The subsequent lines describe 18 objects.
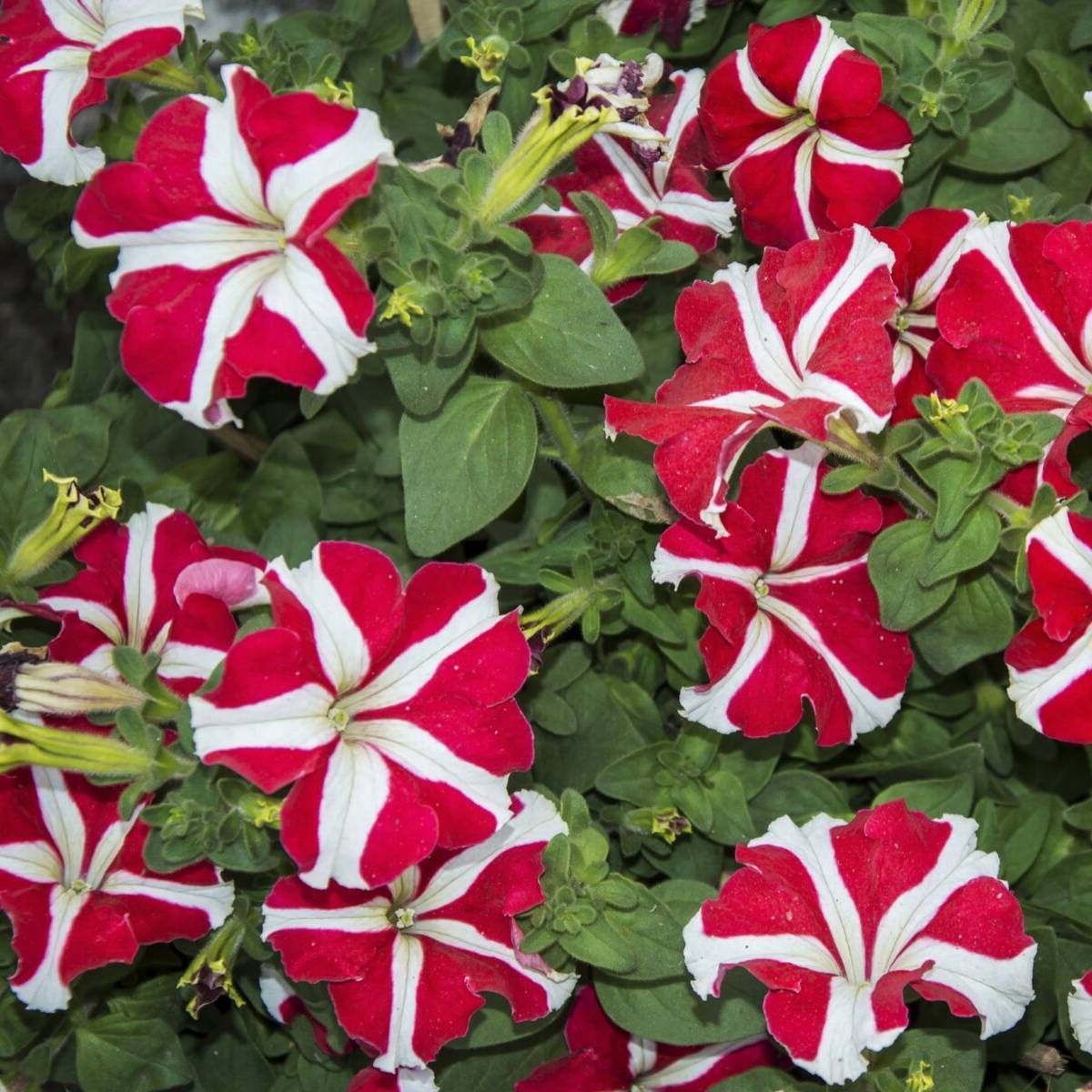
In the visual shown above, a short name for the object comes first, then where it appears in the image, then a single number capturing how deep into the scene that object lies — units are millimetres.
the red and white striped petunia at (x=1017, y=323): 828
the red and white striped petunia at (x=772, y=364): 801
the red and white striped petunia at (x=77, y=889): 830
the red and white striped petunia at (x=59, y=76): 832
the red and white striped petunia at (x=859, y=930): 806
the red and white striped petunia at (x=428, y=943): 819
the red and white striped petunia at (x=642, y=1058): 866
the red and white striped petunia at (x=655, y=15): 922
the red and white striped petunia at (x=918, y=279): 843
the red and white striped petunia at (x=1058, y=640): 806
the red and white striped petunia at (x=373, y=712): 788
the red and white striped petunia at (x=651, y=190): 875
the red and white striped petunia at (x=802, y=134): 851
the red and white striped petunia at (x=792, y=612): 835
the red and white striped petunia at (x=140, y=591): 840
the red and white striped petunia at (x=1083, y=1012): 815
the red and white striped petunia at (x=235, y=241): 797
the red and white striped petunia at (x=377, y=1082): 847
